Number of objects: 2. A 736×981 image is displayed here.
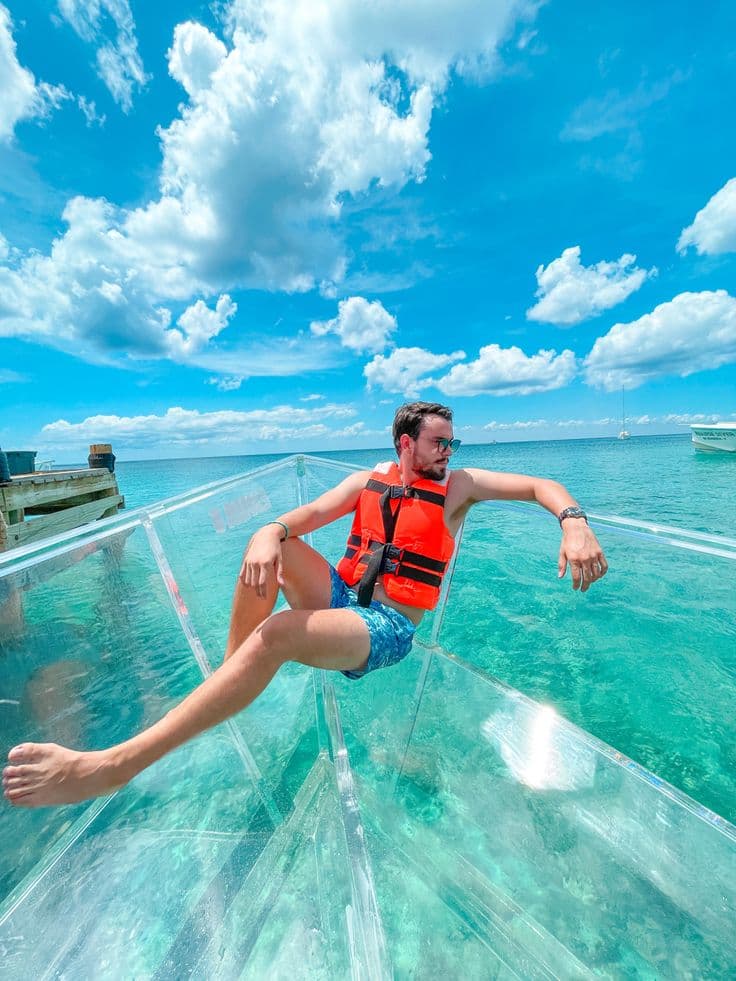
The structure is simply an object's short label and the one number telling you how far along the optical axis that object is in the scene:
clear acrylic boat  1.32
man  1.20
